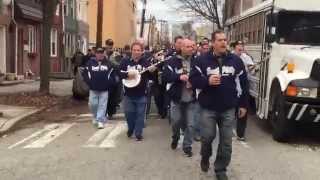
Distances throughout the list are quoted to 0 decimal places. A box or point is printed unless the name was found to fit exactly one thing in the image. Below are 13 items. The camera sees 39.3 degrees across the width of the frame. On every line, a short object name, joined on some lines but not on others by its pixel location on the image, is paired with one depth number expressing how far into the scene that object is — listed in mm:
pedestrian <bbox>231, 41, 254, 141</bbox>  7935
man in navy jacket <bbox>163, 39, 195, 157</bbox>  6809
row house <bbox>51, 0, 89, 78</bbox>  25872
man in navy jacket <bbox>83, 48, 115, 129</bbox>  8996
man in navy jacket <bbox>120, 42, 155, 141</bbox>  7853
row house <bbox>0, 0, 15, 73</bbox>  18489
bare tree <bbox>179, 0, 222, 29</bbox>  35023
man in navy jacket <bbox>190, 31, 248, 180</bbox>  5288
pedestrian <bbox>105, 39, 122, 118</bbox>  10316
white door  18755
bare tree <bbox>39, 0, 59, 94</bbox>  13542
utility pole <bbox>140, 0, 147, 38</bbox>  43707
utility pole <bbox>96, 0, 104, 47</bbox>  20113
